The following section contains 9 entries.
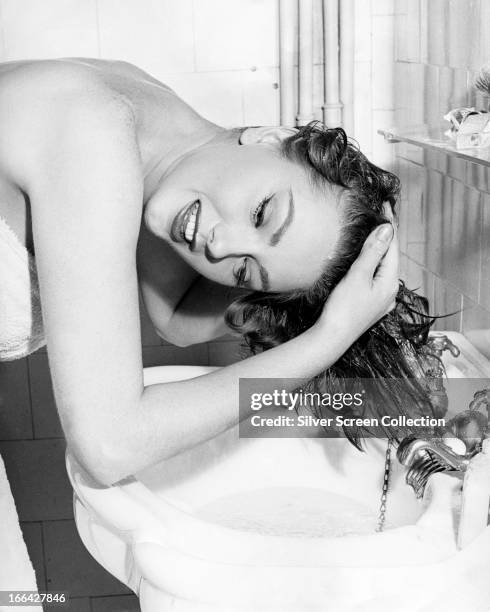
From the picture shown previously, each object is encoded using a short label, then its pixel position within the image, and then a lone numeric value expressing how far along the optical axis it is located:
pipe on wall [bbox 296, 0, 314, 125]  1.89
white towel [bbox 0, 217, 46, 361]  1.04
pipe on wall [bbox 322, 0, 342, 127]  1.91
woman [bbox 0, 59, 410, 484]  0.88
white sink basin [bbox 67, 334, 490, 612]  0.81
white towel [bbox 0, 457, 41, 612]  1.07
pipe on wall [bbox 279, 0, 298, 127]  1.92
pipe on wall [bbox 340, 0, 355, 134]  1.90
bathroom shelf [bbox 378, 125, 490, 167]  1.16
